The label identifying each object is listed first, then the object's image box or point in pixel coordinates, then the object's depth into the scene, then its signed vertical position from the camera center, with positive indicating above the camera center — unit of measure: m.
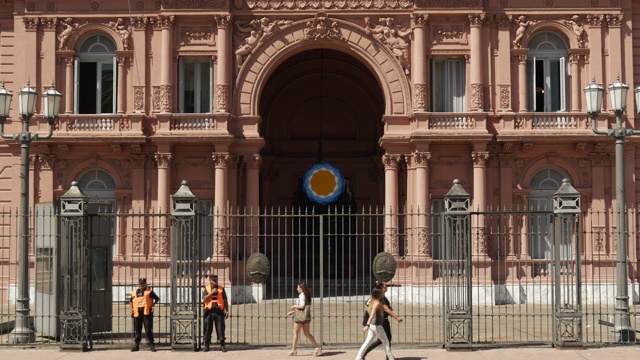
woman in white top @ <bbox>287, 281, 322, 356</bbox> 19.27 -1.94
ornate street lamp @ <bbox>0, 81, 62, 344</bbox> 20.73 +0.73
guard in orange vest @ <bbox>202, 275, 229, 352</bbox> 19.98 -1.92
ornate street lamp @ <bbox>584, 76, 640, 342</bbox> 20.56 +0.19
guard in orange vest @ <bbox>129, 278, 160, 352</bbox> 20.08 -1.97
